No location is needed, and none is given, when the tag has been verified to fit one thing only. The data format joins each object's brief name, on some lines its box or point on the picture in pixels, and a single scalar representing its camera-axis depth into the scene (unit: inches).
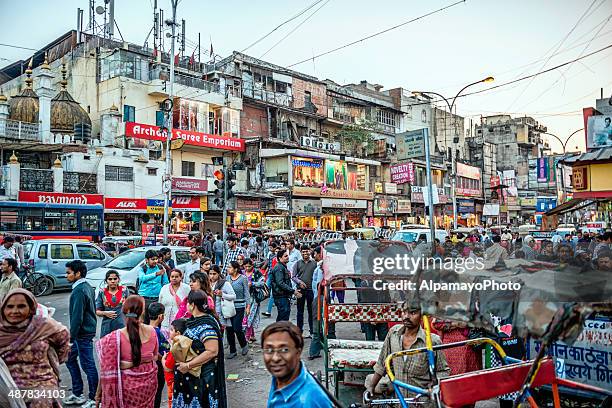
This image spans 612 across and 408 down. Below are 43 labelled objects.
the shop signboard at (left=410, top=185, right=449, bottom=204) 1780.3
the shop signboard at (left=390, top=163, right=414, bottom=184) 1657.2
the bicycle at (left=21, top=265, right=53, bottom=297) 534.9
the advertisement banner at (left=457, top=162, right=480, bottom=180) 2018.9
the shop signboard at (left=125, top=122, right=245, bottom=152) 1165.1
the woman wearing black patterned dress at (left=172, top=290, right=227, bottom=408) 161.9
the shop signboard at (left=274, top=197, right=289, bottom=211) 1322.6
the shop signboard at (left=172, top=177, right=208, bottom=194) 1203.2
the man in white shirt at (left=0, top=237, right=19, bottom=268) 466.9
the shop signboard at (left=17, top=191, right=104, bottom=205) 834.2
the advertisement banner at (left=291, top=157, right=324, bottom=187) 1366.9
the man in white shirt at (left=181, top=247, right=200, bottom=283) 387.5
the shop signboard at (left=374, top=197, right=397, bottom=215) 1662.2
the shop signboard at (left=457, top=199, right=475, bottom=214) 2038.6
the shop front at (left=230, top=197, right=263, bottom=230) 1258.6
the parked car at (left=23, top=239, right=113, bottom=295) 554.9
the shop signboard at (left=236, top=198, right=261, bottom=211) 1251.2
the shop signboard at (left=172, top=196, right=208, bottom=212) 1205.1
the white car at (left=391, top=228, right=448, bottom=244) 760.3
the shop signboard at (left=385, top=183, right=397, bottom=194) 1705.2
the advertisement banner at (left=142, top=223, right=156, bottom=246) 776.1
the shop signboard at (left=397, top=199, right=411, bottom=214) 1742.1
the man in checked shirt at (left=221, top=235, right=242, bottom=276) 534.6
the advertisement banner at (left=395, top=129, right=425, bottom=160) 589.6
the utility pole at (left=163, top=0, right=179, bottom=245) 769.6
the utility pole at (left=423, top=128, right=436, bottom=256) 529.7
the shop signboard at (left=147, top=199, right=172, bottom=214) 1149.1
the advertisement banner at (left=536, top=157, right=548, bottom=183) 1298.0
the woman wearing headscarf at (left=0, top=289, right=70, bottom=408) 143.0
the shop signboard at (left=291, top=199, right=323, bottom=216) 1362.0
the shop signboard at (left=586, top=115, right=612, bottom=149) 474.0
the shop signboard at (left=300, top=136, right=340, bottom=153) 1510.8
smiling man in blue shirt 99.4
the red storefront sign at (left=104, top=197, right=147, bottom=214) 1068.5
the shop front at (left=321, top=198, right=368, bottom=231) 1476.4
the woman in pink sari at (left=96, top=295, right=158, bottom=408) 154.5
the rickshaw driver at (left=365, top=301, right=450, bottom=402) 150.3
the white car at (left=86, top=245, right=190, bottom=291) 411.2
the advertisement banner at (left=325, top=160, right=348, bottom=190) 1477.6
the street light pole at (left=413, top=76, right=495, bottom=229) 843.4
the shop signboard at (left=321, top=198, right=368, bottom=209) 1465.3
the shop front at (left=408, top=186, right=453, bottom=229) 1795.0
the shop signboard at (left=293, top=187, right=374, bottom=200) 1370.6
